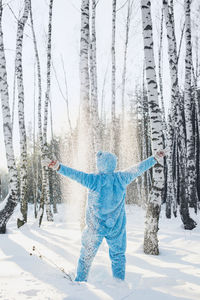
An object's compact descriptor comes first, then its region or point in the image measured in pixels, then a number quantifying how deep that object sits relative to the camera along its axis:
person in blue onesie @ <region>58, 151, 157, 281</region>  2.99
